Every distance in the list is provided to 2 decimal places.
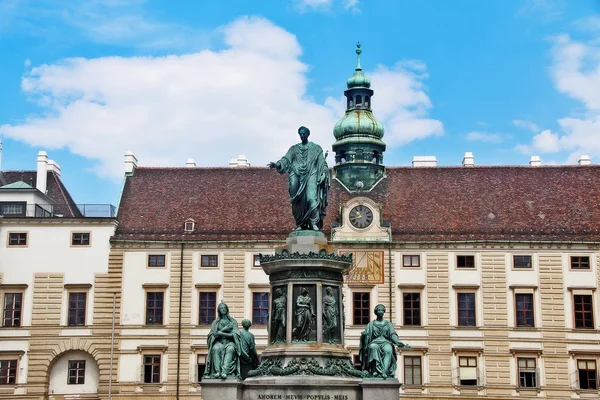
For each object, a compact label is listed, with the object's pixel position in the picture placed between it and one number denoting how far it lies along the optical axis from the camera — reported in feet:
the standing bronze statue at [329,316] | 67.26
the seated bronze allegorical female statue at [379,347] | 66.44
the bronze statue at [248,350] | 68.95
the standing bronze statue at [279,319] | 67.41
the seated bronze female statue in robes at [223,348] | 67.46
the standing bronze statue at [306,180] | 70.54
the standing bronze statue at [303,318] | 66.69
